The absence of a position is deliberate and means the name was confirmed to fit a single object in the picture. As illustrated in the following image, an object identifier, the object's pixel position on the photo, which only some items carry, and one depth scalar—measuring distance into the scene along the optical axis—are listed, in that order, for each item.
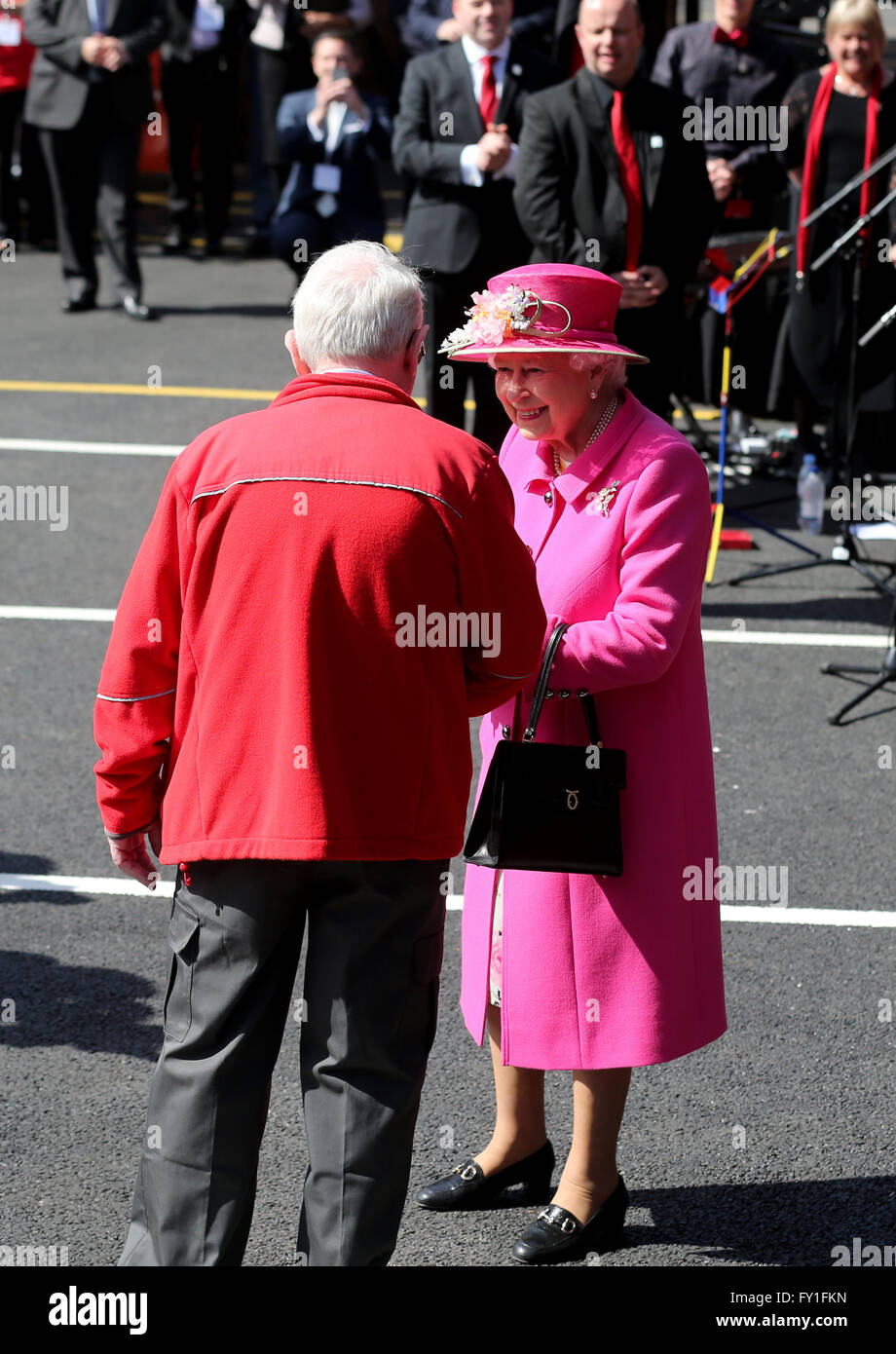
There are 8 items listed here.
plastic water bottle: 17.12
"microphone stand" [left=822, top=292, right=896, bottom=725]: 12.91
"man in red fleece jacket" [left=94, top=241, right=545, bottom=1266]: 5.58
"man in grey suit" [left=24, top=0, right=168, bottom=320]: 23.47
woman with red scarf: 16.11
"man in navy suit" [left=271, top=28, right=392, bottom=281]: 20.17
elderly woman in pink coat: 6.77
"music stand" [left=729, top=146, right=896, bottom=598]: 14.37
